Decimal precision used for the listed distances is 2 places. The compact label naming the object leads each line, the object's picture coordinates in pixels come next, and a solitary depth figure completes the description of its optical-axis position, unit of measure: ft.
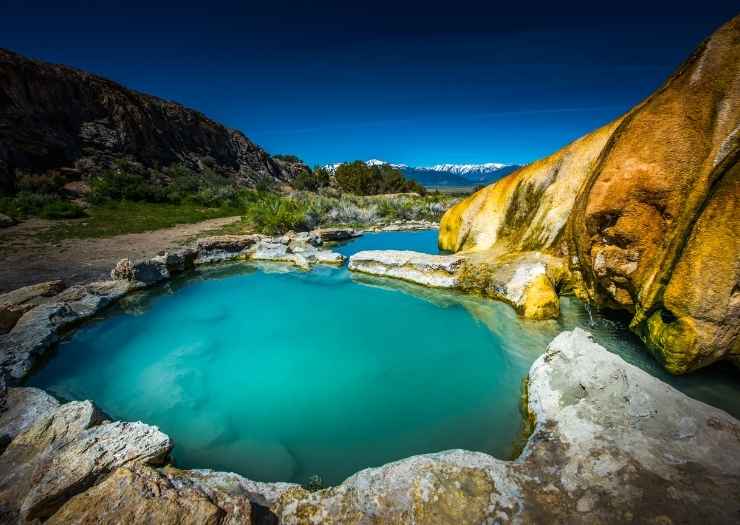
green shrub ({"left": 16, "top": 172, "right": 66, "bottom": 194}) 64.59
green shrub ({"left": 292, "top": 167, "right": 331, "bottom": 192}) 160.45
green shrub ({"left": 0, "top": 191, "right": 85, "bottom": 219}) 53.47
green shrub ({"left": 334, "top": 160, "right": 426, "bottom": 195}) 161.07
